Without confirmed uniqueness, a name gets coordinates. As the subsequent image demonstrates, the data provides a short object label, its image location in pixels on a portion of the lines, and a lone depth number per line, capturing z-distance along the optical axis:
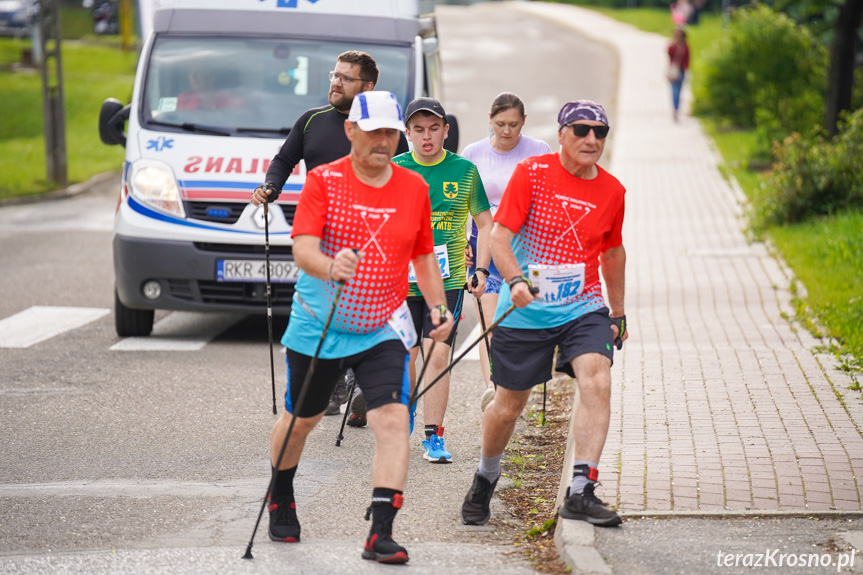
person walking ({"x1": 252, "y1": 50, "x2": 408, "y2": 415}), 14.57
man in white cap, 9.81
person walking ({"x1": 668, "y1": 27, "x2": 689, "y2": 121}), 51.94
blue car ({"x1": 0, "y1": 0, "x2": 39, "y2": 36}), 74.25
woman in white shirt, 14.56
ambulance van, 19.22
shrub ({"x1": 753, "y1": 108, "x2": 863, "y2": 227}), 28.87
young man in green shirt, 13.18
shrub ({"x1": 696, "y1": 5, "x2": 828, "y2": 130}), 43.28
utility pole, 40.41
